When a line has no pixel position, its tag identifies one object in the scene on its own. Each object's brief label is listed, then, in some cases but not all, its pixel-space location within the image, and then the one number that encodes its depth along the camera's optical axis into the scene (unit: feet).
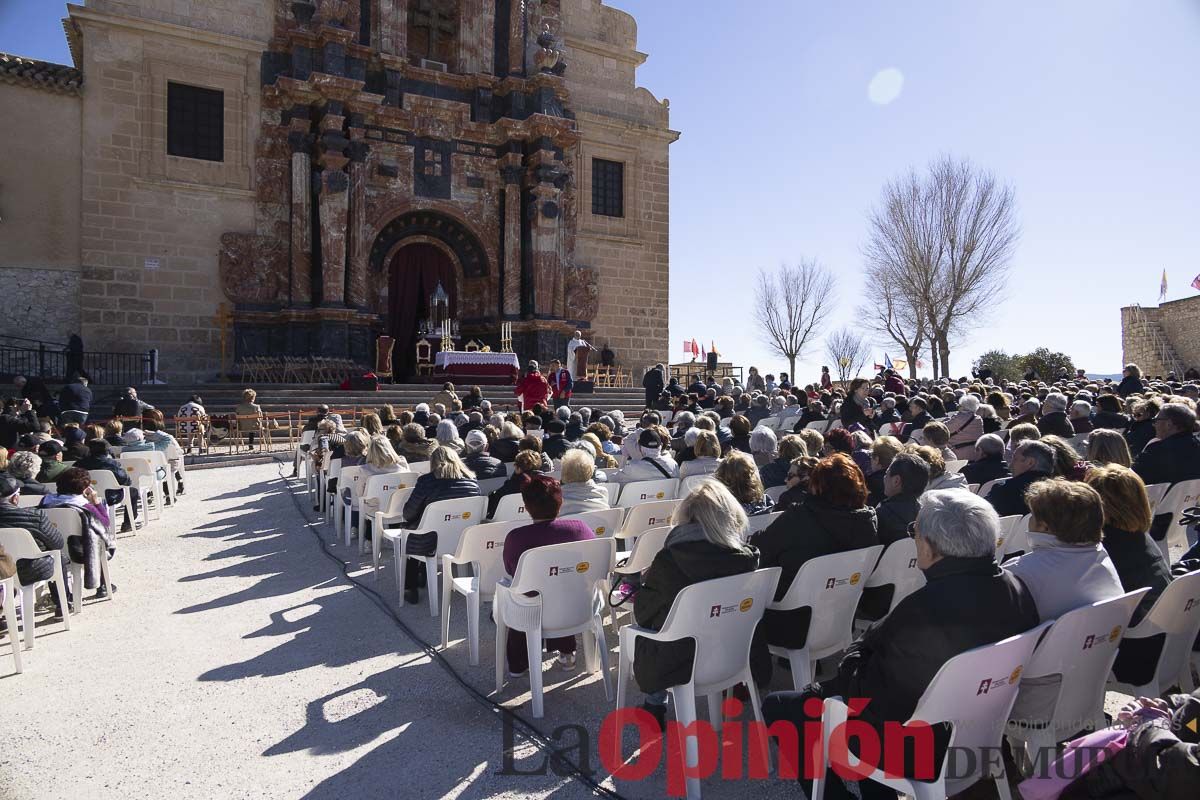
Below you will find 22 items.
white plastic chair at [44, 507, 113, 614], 18.26
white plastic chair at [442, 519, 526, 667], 14.98
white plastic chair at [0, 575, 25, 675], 14.33
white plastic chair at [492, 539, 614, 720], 12.75
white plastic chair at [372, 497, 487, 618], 17.89
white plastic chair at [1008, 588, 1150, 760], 8.86
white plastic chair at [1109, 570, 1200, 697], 9.68
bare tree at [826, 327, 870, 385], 169.43
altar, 62.95
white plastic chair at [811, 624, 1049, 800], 7.92
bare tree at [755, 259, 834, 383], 141.49
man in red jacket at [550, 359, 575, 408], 55.39
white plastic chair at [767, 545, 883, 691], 11.71
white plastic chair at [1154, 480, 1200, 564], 17.95
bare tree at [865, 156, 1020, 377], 88.84
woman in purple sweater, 13.58
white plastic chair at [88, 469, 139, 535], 24.68
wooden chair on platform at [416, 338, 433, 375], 67.00
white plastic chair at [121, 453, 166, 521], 28.45
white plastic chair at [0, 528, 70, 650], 15.79
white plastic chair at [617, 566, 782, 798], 10.41
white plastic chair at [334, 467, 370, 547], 24.41
